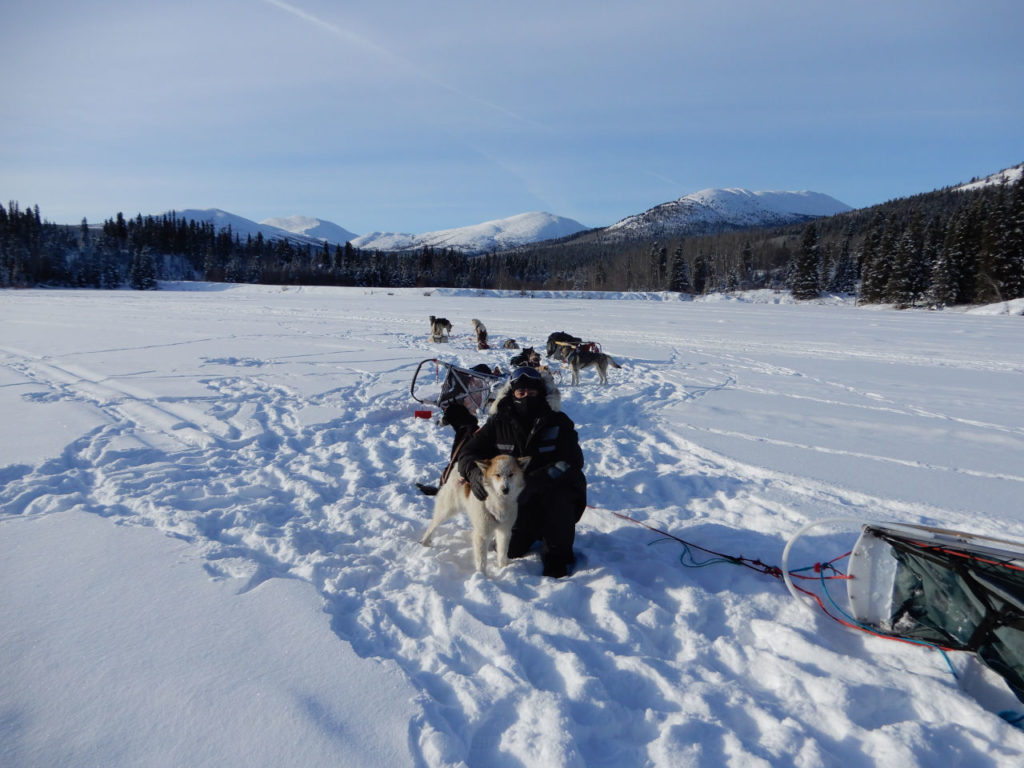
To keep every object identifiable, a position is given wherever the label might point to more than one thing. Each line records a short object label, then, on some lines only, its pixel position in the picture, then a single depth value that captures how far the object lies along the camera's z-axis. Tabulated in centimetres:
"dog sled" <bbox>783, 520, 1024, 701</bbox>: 217
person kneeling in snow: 331
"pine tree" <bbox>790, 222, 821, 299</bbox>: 4919
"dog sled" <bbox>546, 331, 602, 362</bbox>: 1002
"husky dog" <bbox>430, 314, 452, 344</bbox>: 1440
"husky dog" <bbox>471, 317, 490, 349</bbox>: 1346
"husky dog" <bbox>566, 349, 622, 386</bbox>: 989
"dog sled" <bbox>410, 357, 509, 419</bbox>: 742
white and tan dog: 313
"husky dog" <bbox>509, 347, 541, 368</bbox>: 945
